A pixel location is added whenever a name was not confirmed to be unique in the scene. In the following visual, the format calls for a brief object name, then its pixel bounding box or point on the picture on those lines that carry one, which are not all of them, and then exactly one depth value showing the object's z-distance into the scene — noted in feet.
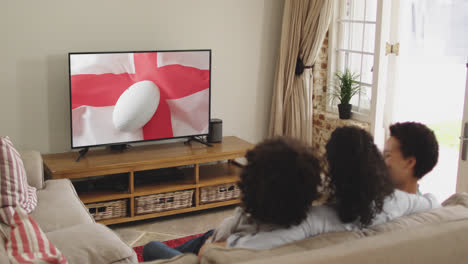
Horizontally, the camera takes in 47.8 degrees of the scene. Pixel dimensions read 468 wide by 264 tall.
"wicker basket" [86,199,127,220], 12.42
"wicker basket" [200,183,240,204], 13.74
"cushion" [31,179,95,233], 9.56
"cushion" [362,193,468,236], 5.75
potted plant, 14.32
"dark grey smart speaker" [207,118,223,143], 14.46
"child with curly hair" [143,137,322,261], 5.16
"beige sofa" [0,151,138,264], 8.13
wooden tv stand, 12.26
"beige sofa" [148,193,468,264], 4.83
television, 12.58
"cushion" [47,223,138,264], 8.06
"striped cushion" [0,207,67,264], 5.81
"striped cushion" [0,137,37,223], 9.33
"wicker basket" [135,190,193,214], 12.92
